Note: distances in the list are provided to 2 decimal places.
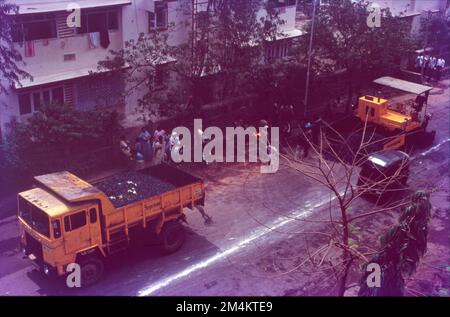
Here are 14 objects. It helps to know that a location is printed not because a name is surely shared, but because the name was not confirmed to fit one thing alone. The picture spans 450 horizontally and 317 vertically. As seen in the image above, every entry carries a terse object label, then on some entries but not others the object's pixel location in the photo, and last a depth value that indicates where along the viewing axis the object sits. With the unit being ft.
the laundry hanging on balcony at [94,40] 75.25
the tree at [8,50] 60.13
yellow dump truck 44.70
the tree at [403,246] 36.22
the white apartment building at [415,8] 121.56
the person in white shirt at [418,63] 116.47
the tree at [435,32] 119.75
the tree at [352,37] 83.92
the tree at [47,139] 62.59
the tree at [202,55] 73.77
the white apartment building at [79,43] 68.44
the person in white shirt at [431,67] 115.34
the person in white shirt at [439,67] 115.24
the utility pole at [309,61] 82.72
